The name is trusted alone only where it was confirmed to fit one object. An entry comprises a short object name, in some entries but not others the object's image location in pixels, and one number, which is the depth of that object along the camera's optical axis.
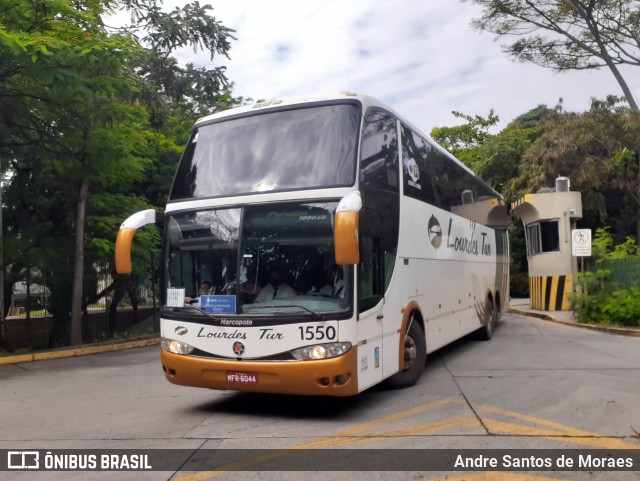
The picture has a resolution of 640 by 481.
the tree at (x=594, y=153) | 26.84
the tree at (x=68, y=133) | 11.88
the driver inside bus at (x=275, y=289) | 6.66
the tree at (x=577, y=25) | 20.38
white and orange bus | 6.51
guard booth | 21.64
